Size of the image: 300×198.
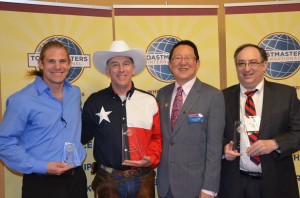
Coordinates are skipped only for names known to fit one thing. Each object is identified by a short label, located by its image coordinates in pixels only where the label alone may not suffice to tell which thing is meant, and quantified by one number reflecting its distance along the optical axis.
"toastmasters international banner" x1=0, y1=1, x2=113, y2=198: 3.46
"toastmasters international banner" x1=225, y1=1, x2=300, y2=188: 4.13
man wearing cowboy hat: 2.87
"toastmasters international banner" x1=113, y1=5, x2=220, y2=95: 4.00
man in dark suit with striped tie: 2.87
